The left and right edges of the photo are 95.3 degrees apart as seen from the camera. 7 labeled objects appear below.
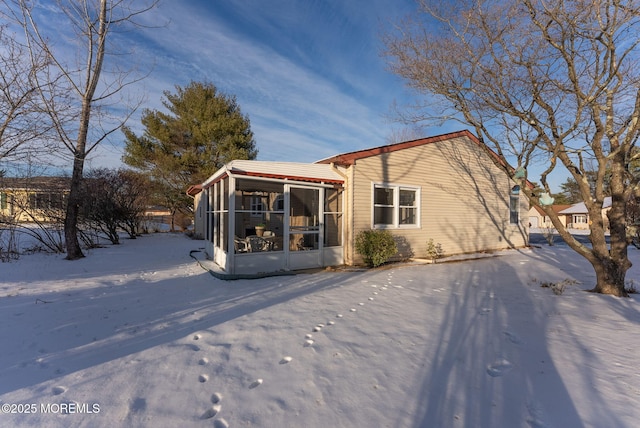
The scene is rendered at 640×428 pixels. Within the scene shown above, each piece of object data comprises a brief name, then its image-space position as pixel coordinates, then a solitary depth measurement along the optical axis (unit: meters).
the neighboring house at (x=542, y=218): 38.50
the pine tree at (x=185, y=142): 19.41
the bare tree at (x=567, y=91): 4.81
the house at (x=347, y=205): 7.03
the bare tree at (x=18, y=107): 6.08
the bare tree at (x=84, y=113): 8.27
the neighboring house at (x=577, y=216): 35.20
